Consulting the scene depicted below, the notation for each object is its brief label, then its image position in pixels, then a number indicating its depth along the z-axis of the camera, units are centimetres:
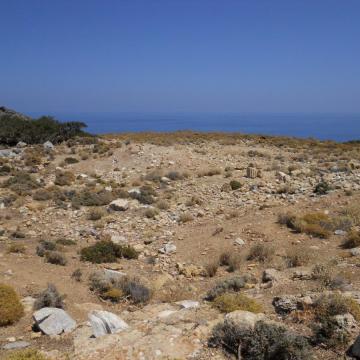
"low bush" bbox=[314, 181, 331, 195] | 1529
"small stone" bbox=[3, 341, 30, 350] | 566
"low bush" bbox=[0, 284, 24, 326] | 646
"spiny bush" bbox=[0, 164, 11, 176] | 2016
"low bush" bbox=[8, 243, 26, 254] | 1011
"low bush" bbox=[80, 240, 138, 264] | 1002
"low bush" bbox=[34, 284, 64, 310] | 691
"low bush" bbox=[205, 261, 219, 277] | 933
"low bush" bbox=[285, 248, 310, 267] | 916
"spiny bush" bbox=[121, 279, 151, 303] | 780
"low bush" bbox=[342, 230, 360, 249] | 1002
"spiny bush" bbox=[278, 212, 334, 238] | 1121
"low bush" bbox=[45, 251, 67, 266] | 959
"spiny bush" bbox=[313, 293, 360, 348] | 521
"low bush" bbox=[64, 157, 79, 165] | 2280
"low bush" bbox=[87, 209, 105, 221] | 1361
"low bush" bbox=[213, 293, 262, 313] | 631
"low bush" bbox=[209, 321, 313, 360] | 491
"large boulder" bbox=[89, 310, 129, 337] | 571
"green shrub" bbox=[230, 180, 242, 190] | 1688
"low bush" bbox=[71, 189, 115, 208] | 1524
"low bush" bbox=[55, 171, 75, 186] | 1840
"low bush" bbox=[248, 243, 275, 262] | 988
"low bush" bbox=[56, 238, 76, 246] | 1119
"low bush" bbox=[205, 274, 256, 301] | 769
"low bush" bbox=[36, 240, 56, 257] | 1006
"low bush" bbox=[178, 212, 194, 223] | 1343
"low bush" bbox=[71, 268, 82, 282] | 870
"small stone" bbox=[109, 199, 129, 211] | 1465
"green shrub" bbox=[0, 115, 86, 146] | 2987
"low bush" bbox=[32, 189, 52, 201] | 1591
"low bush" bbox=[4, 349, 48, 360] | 495
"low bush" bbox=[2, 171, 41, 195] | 1688
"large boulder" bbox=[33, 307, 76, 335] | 608
